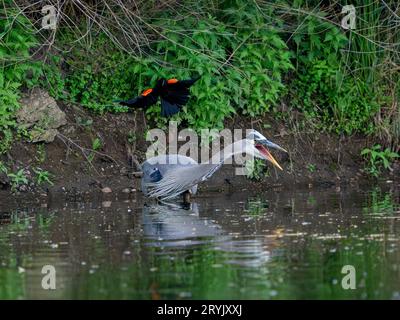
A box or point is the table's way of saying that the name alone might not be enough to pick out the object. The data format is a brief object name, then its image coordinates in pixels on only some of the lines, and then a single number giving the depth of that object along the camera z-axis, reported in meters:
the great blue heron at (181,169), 11.71
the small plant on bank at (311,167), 12.99
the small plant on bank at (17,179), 11.56
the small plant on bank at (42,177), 11.73
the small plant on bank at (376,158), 13.12
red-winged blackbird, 11.84
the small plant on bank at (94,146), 12.23
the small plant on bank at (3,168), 11.56
